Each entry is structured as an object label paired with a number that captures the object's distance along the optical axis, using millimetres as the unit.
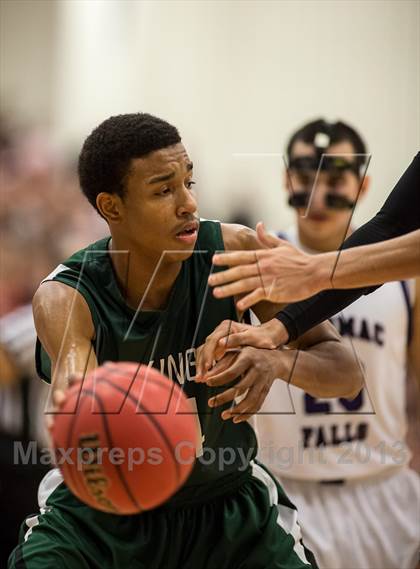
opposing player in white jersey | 8234
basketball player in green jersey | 5605
